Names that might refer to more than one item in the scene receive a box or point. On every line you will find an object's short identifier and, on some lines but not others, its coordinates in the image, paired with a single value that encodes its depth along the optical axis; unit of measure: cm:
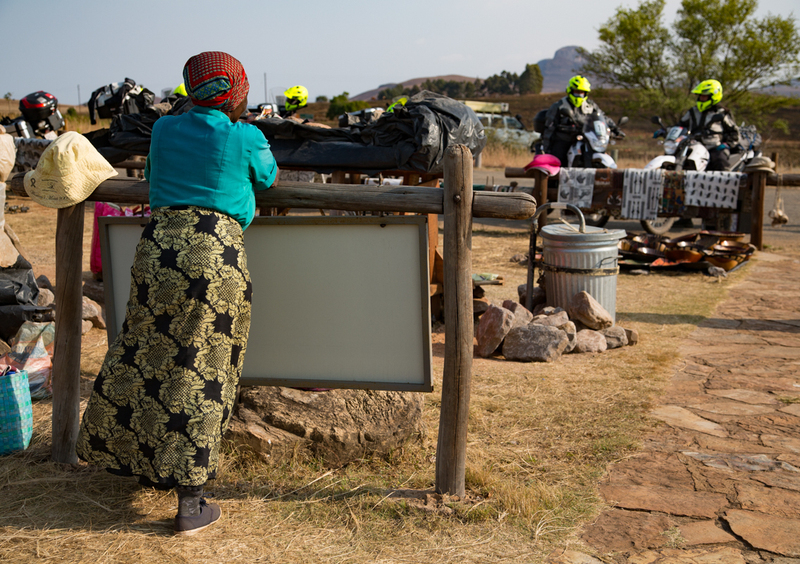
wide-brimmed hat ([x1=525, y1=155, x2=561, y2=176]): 1052
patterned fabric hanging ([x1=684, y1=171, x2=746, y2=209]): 994
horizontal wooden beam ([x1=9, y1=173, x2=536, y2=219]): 296
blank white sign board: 309
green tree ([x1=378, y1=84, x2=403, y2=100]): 5766
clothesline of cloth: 999
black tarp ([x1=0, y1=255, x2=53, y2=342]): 502
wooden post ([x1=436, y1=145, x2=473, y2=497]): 287
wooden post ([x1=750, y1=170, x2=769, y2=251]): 956
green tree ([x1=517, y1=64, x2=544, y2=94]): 7862
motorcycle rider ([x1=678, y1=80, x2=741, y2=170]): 1118
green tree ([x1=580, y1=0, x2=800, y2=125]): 3058
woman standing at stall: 264
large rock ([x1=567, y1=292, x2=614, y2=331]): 576
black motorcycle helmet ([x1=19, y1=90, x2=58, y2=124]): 1327
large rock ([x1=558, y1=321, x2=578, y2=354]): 551
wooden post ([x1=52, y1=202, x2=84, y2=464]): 328
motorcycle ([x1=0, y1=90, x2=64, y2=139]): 1325
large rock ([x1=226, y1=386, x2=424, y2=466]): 348
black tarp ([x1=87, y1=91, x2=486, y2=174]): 483
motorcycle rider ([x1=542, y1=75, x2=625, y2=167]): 1169
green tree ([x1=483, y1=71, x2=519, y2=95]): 8075
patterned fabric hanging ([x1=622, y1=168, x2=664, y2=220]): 1027
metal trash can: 588
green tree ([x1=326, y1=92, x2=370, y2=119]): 3547
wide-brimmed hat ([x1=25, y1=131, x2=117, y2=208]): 310
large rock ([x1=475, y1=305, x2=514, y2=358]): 542
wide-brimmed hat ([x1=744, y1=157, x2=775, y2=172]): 943
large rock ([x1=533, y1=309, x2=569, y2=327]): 560
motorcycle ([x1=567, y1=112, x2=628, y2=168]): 1153
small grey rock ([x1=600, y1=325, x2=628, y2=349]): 569
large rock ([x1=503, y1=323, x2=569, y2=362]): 534
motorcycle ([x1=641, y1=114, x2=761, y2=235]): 1098
